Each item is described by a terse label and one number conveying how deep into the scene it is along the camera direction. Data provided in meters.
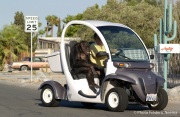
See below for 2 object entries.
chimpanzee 13.67
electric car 12.79
